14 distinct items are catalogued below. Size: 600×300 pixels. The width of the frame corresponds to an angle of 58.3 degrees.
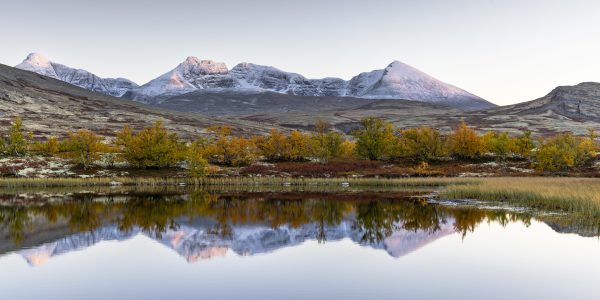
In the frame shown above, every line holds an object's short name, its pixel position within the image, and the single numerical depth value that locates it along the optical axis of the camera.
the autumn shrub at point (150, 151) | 81.81
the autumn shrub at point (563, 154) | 79.88
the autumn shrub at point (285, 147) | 94.88
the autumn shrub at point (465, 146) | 96.94
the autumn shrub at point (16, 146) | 85.18
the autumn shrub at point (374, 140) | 95.85
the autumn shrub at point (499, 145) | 93.31
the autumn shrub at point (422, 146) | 95.31
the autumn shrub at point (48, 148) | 87.81
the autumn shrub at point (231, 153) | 89.00
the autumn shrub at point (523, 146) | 95.44
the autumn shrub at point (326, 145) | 90.69
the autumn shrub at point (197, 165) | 73.19
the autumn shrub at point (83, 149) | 80.31
